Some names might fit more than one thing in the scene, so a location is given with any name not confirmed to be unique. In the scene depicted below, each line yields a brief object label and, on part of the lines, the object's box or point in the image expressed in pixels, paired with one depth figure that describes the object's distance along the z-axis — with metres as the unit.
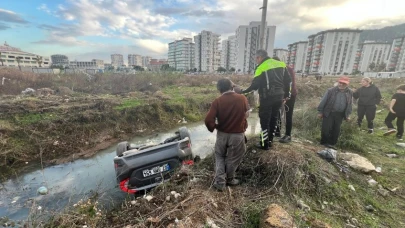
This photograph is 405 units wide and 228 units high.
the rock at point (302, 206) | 2.37
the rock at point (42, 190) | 3.87
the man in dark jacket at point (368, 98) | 5.54
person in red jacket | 2.62
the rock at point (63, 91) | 11.82
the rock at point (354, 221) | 2.23
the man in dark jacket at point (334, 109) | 4.03
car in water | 3.06
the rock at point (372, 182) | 2.98
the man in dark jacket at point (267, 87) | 3.16
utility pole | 6.63
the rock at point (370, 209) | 2.47
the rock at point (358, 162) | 3.30
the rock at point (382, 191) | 2.79
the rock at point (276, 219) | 1.81
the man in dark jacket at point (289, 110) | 3.99
